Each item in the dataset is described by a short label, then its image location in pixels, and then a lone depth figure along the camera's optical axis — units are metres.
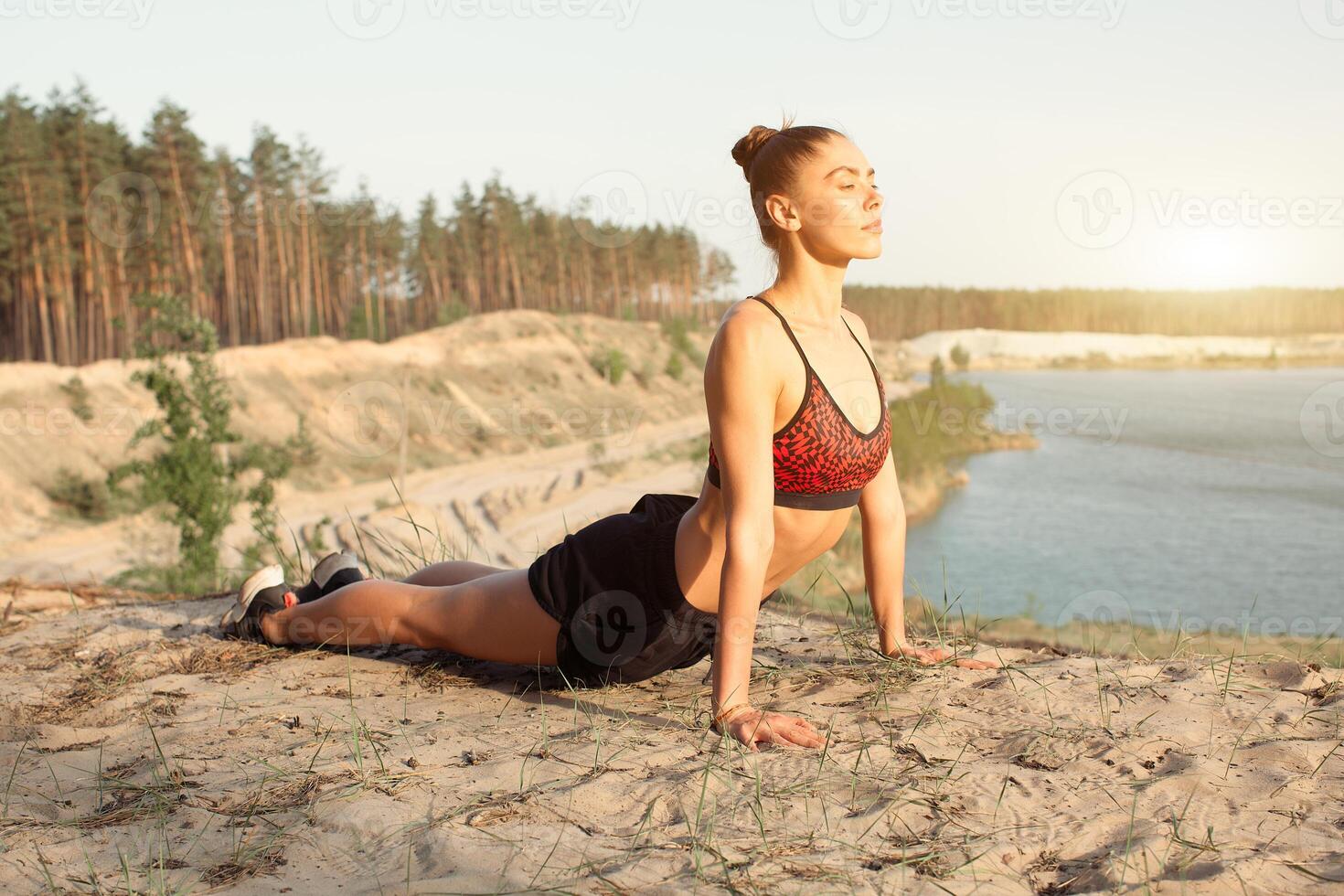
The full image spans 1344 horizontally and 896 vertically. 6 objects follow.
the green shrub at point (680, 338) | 66.84
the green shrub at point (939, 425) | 47.72
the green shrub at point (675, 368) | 62.17
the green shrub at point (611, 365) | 58.19
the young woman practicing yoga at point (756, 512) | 2.85
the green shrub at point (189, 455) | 19.16
